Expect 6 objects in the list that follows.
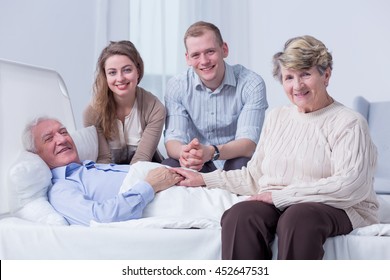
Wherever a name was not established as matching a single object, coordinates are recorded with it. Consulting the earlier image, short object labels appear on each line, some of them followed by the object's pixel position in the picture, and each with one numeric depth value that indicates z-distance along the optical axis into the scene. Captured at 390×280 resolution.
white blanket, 4.92
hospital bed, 4.86
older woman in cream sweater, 4.66
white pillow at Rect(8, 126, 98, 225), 5.08
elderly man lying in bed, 5.01
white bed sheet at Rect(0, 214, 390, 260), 4.87
